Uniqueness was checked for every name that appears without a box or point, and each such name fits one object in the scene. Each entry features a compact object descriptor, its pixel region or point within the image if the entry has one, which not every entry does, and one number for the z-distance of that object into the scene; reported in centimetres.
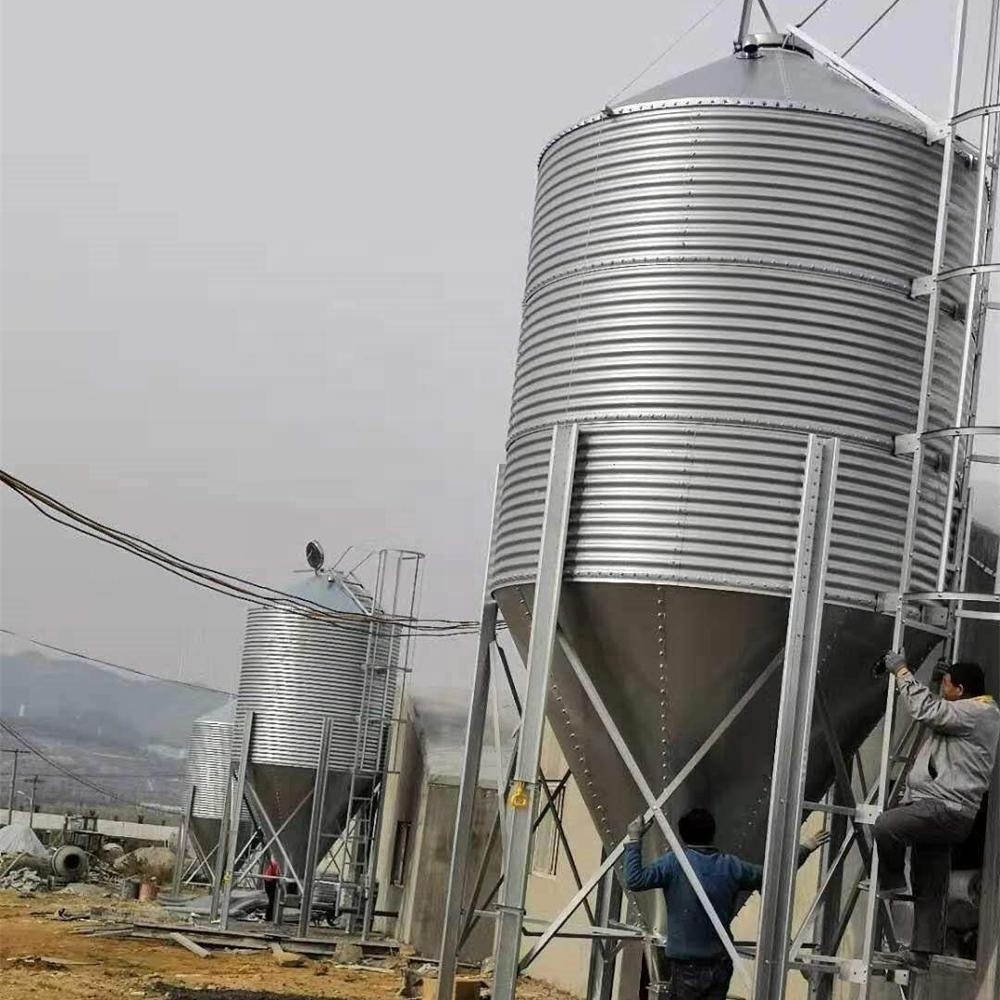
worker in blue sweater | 1033
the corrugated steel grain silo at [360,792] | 2812
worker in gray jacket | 965
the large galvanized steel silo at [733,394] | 1054
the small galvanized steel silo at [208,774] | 4194
